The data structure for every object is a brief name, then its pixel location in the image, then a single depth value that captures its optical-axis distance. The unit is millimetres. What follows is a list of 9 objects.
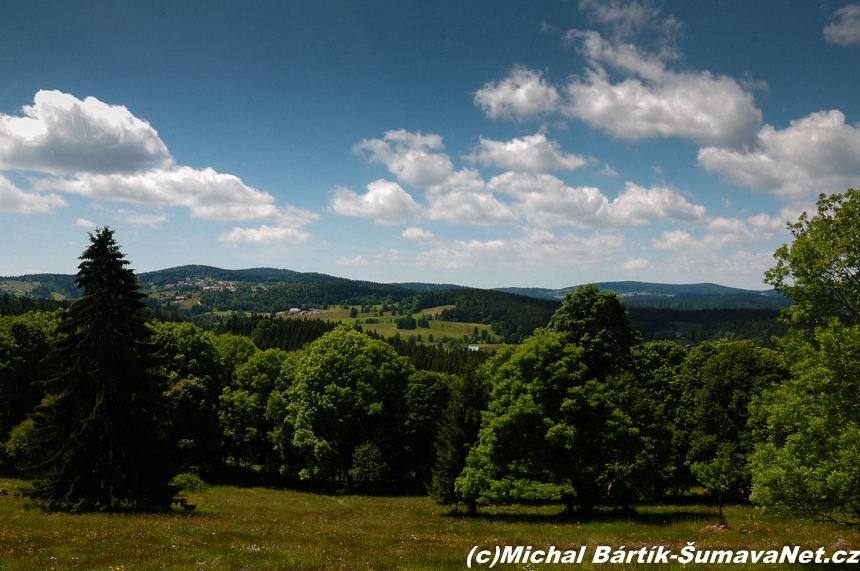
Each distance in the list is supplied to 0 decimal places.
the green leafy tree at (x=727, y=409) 27109
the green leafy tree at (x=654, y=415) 27500
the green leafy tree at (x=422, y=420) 51438
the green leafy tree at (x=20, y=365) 47250
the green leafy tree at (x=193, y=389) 45094
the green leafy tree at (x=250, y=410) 50906
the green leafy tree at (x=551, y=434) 27188
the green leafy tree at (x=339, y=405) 45844
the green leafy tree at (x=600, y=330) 30984
